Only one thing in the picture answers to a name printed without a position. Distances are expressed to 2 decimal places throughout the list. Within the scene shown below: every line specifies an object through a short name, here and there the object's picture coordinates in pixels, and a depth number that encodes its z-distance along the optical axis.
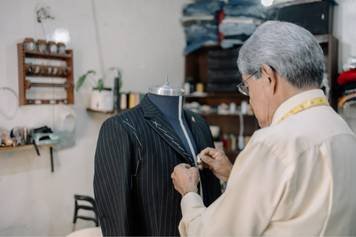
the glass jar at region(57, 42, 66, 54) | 2.48
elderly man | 0.85
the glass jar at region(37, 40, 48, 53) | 2.37
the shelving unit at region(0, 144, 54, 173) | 2.18
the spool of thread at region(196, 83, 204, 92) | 3.58
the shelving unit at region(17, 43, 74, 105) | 2.29
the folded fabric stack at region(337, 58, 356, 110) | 2.62
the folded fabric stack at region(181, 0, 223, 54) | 3.41
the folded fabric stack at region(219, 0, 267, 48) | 3.17
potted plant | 2.69
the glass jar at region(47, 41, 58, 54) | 2.43
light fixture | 3.11
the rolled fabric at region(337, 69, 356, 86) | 2.60
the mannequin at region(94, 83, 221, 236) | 1.30
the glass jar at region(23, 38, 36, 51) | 2.28
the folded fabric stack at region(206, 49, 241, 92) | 3.25
